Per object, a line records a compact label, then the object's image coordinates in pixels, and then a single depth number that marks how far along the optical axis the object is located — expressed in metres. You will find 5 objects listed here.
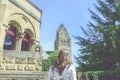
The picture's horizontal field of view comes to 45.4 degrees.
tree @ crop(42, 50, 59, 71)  16.67
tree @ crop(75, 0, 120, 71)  8.83
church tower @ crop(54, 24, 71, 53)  55.51
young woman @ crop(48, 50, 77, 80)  2.20
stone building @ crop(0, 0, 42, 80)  5.03
